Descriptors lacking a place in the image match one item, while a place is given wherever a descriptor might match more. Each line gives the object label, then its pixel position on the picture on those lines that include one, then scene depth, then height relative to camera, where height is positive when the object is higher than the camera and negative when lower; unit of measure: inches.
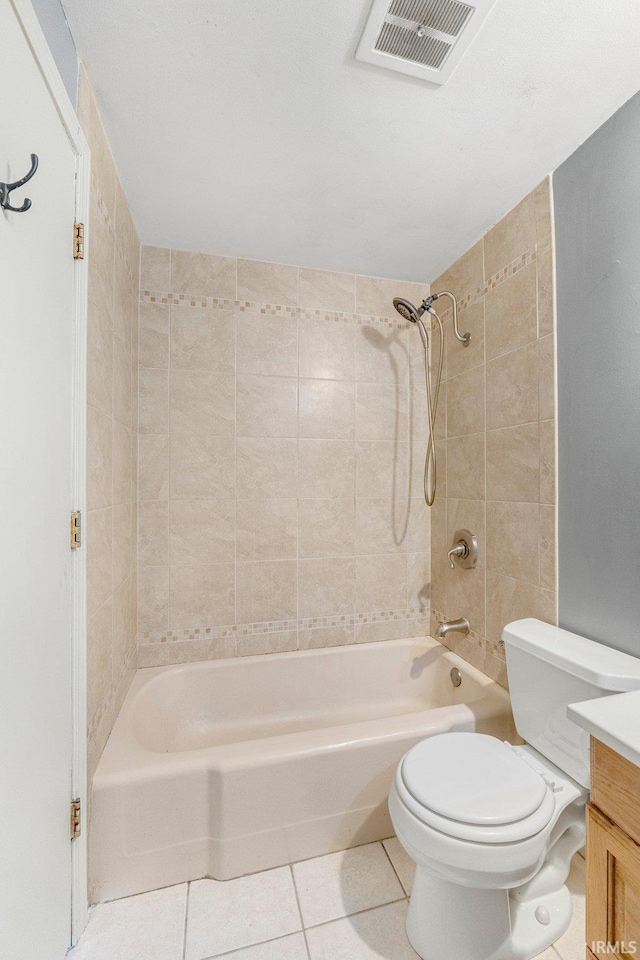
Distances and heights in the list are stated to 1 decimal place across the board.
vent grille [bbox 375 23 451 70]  36.0 +40.7
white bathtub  44.9 -37.6
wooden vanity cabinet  24.7 -24.4
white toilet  35.0 -31.4
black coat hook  26.0 +19.1
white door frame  39.8 -9.5
